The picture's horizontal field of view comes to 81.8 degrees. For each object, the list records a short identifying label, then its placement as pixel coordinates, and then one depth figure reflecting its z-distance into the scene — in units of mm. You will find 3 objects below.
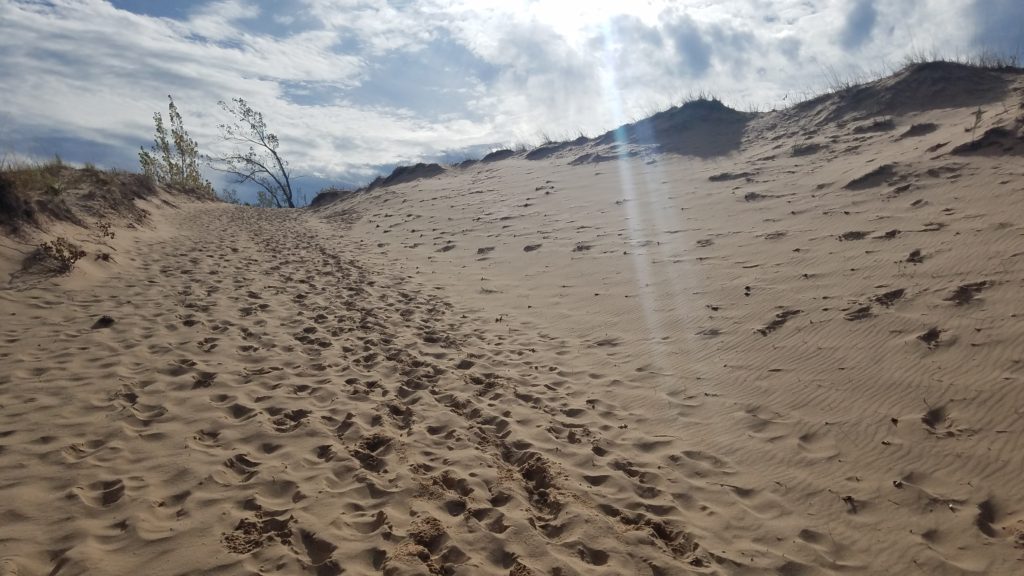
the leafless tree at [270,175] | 40469
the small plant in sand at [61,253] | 8000
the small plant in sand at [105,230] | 10352
